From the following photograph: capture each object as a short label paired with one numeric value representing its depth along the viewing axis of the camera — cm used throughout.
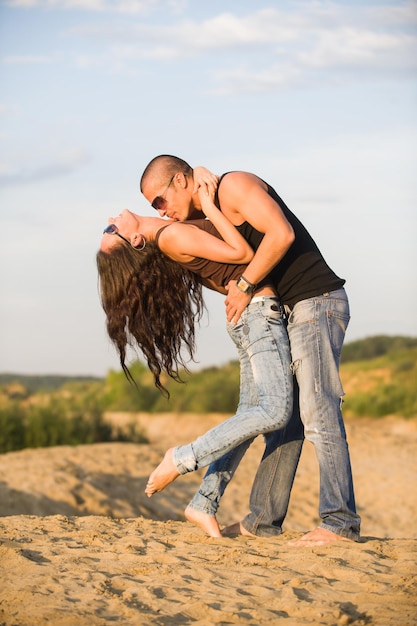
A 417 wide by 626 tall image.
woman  935
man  923
